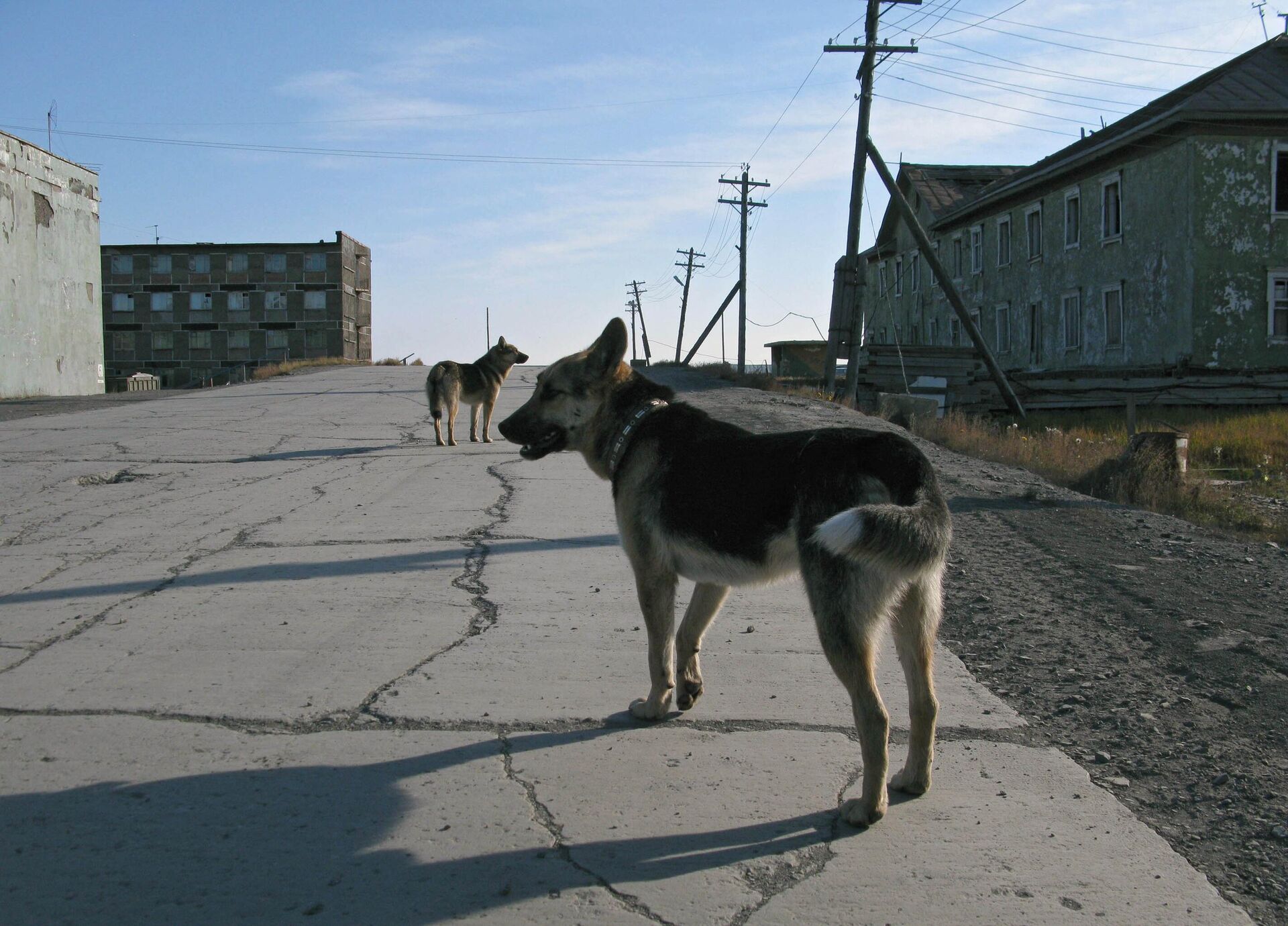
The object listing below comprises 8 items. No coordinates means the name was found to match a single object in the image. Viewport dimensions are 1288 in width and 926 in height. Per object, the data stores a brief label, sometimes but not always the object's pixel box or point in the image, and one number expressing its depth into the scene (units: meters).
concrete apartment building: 82.94
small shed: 54.59
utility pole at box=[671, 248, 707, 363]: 71.88
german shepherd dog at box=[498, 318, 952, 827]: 3.37
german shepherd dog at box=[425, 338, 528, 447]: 13.90
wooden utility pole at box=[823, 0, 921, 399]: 22.16
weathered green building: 25.88
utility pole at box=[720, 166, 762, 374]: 44.97
